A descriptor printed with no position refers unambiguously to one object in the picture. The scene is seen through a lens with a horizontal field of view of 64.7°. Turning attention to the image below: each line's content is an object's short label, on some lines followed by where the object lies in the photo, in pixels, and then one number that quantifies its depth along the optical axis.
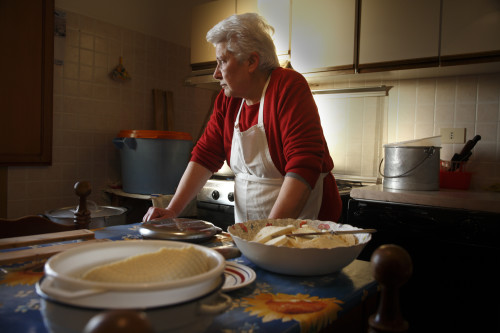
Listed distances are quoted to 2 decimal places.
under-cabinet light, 2.45
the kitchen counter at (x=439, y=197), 1.67
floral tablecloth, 0.55
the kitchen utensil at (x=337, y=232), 0.80
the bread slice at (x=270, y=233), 0.80
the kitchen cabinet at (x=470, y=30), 1.86
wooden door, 2.24
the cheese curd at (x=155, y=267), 0.44
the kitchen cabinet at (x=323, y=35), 2.26
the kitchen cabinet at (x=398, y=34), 2.02
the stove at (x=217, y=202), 2.44
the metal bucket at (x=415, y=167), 1.96
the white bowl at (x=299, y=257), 0.72
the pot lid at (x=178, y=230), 0.97
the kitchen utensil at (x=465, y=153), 2.06
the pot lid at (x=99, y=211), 1.49
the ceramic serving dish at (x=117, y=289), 0.40
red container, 2.15
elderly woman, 1.25
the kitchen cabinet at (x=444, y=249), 1.65
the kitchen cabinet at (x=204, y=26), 2.83
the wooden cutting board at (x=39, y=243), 0.78
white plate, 0.66
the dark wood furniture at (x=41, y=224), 1.06
